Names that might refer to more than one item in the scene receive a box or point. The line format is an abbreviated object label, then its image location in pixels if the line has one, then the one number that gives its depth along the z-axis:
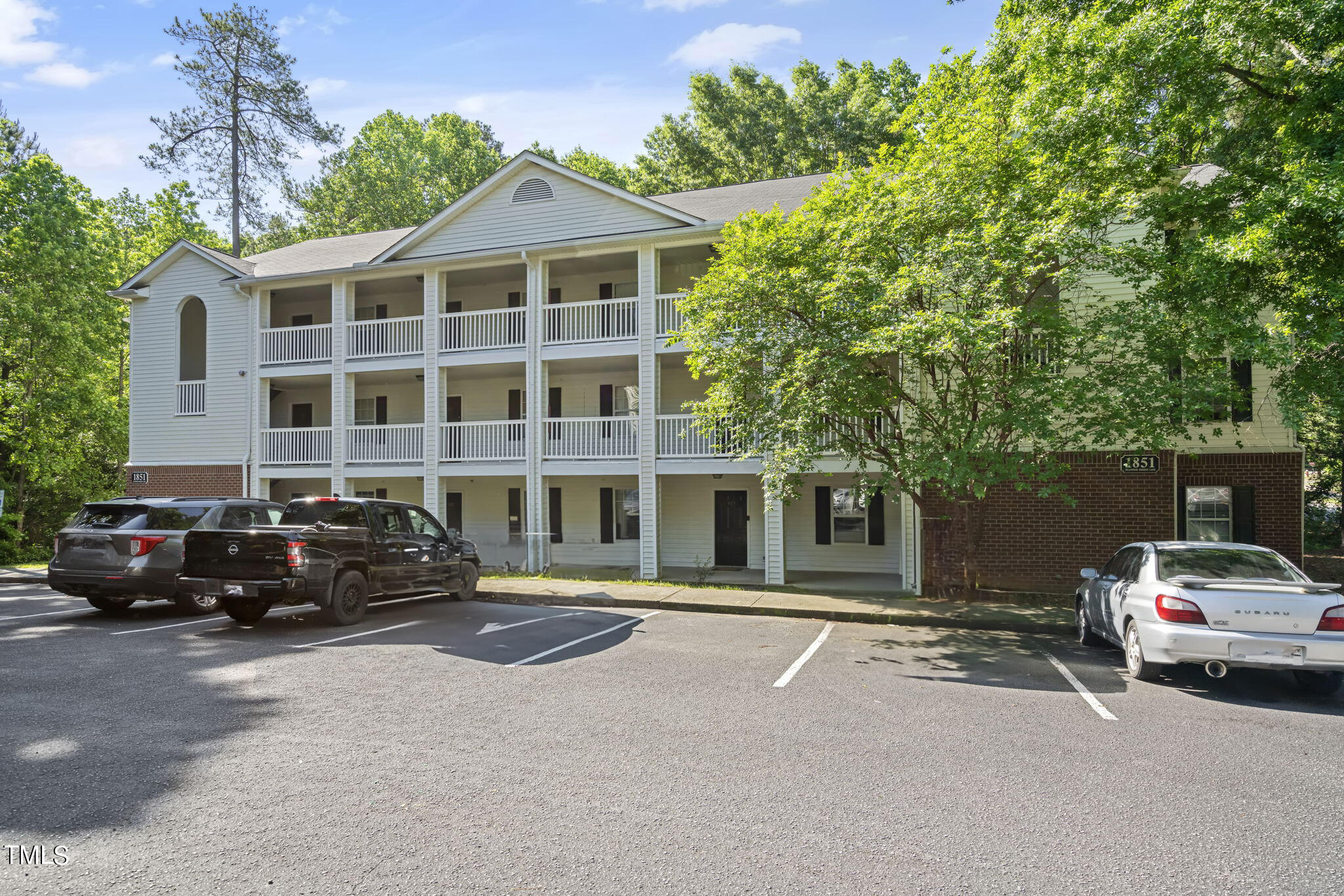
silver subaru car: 6.92
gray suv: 10.50
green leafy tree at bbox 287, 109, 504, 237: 42.22
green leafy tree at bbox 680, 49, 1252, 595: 10.15
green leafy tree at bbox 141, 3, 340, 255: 31.25
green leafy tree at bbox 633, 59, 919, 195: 30.48
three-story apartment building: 17.16
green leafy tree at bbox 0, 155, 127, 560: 24.91
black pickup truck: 9.56
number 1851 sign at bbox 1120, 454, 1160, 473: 14.15
